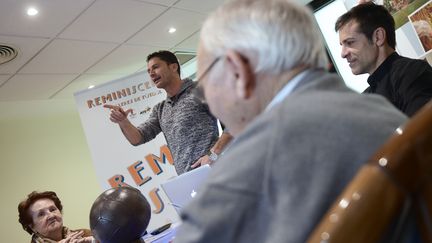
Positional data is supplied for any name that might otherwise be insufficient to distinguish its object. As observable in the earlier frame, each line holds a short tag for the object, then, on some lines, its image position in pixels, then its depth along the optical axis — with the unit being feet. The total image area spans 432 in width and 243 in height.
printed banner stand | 12.30
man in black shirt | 5.60
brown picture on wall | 8.98
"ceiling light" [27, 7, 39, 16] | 9.66
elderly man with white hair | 1.44
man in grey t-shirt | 7.04
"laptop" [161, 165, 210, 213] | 4.95
